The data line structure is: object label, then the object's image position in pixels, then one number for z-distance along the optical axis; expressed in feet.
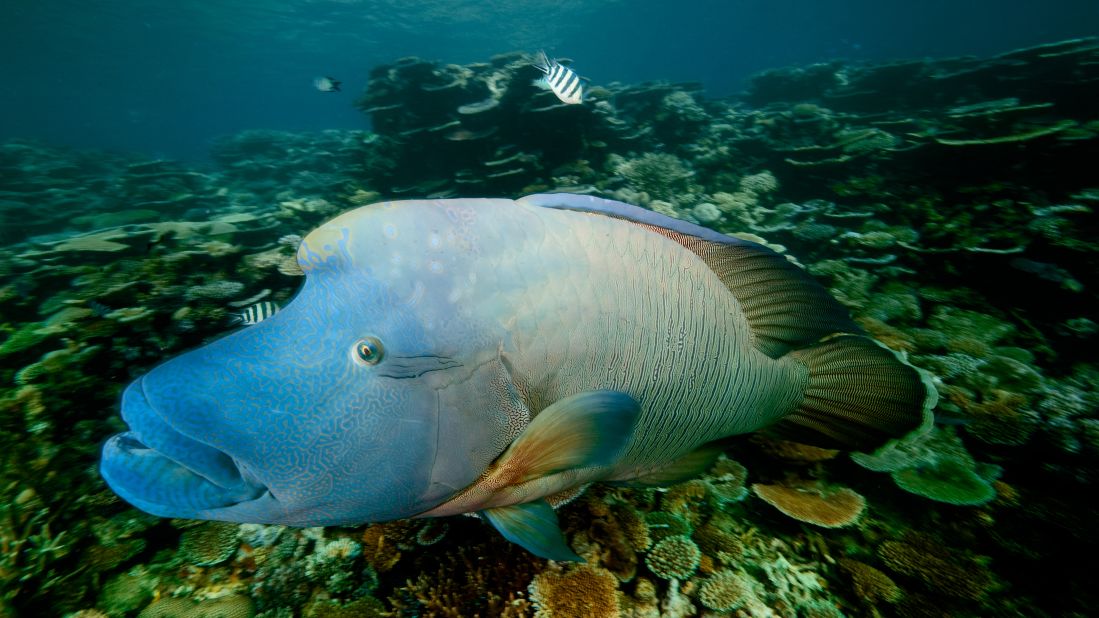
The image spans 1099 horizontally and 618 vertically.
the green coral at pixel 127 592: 4.80
